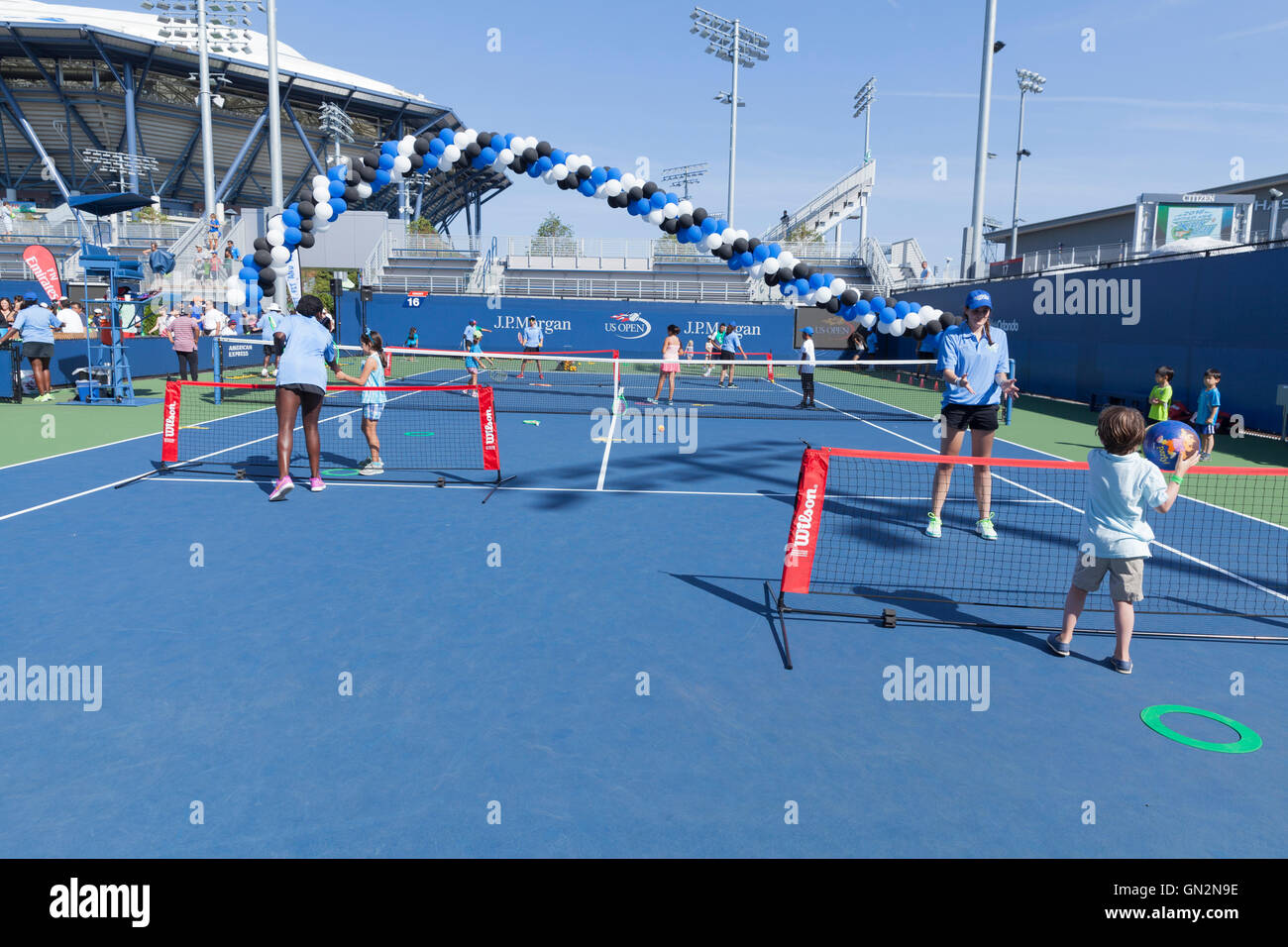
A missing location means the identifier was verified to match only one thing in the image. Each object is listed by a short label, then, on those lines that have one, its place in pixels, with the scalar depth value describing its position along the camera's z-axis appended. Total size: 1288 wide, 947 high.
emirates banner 20.06
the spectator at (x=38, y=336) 17.33
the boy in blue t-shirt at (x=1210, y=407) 13.73
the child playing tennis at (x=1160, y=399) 13.10
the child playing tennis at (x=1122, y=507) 4.93
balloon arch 20.59
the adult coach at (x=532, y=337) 28.03
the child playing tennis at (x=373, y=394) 10.59
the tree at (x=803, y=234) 50.78
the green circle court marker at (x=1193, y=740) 4.32
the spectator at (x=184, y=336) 20.72
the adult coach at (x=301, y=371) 9.20
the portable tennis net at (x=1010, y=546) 6.51
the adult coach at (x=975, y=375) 7.77
